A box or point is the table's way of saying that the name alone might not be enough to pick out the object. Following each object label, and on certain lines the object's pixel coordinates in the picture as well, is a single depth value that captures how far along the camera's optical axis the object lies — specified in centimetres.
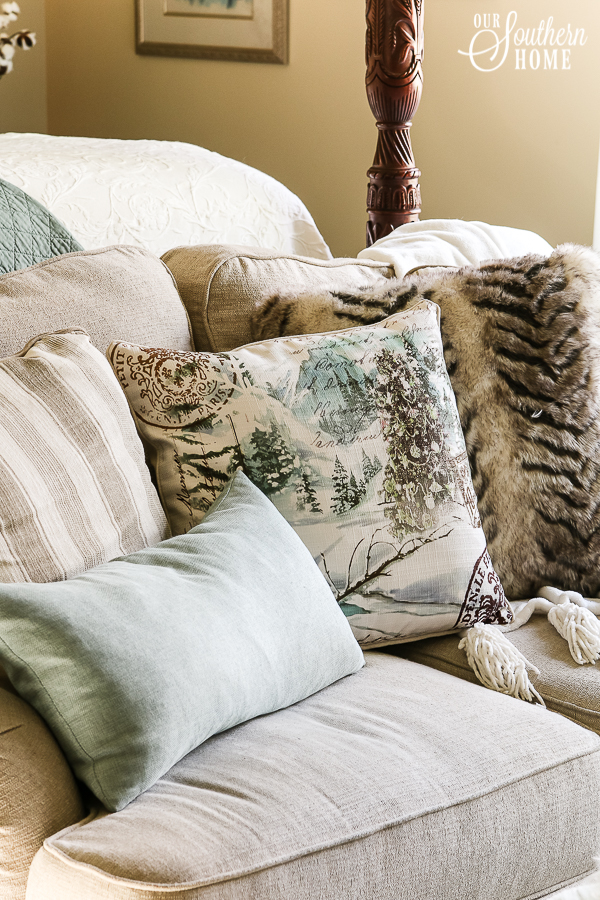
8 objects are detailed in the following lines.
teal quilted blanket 278
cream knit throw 250
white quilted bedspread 319
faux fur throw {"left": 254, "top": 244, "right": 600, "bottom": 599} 269
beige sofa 216
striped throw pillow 235
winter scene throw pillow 254
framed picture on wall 492
